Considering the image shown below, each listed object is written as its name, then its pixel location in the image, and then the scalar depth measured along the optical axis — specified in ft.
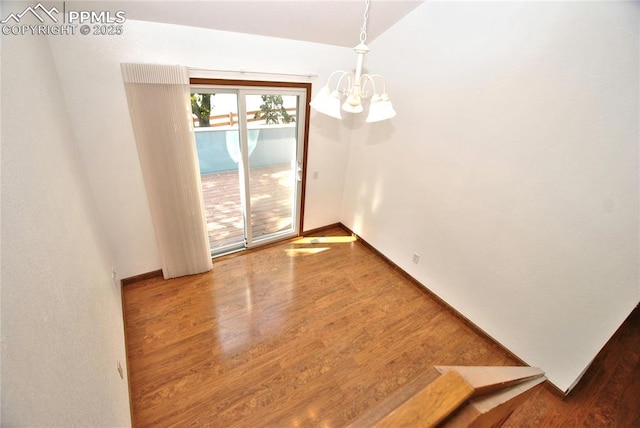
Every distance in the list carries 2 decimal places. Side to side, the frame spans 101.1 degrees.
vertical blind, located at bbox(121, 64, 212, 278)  7.20
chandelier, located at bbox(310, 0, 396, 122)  4.41
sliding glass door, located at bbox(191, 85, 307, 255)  9.45
